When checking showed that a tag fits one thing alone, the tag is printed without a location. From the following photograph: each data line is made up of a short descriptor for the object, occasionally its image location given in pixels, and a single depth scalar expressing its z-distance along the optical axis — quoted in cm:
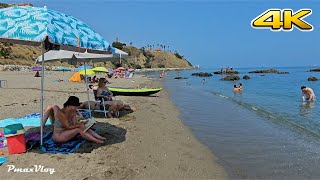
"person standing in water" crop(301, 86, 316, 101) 1377
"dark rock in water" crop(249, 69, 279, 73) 6651
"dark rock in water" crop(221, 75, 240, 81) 3583
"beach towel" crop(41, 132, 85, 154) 443
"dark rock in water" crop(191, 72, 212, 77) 4922
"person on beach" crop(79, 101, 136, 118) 721
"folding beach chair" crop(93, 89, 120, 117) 725
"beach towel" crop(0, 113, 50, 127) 617
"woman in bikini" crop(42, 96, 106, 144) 472
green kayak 1245
